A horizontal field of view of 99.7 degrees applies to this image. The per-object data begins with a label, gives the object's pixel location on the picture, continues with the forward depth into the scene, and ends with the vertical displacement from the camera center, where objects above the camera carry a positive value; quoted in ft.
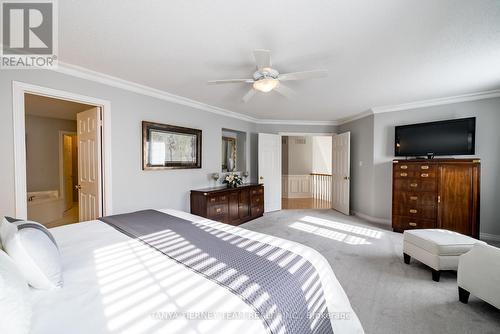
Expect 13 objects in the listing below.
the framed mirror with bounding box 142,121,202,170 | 10.54 +0.88
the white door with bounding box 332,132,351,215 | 16.60 -0.73
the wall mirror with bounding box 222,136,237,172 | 15.61 +0.65
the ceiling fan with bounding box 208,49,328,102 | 6.58 +2.90
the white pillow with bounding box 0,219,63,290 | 3.29 -1.51
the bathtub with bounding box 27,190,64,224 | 13.91 -3.03
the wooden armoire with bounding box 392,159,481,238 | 10.28 -1.68
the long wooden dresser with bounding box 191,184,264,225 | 12.00 -2.54
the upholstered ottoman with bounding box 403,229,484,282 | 7.18 -3.01
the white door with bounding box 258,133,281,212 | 17.04 -0.52
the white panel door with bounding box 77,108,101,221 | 9.27 -0.02
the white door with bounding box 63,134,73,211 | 17.95 -0.74
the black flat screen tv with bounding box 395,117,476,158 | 11.19 +1.40
